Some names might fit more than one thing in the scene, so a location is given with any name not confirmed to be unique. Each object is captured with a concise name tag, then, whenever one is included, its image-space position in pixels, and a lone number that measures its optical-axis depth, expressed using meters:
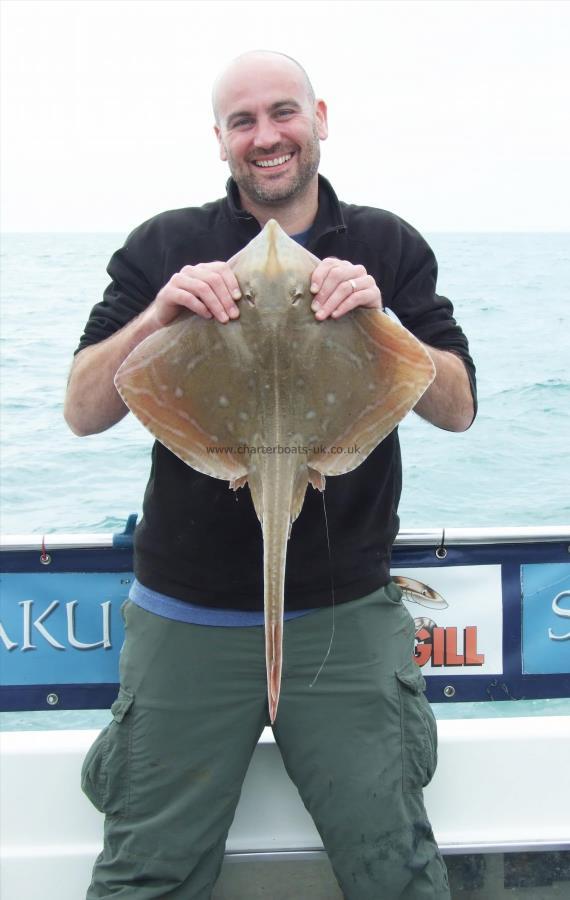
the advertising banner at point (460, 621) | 2.84
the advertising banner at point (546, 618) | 2.85
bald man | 2.10
